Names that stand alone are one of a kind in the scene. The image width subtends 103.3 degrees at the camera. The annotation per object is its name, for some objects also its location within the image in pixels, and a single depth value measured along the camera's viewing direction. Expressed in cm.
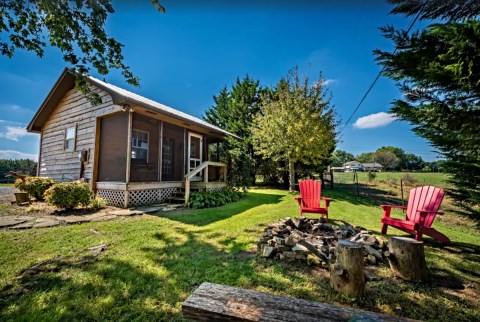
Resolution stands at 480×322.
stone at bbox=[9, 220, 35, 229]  399
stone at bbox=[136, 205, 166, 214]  589
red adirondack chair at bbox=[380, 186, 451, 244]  337
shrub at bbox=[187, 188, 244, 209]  691
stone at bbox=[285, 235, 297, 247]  291
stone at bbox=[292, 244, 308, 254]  277
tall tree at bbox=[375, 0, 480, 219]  188
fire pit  272
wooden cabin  667
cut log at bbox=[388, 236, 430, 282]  228
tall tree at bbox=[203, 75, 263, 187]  1585
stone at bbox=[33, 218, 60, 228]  416
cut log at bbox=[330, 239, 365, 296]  199
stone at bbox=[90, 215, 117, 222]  480
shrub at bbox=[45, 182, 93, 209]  541
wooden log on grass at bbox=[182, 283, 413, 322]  98
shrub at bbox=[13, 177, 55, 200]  719
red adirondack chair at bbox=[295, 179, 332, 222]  509
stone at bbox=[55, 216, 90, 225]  452
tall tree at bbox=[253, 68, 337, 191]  1124
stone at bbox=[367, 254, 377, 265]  272
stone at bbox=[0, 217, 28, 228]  407
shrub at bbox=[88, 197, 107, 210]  603
